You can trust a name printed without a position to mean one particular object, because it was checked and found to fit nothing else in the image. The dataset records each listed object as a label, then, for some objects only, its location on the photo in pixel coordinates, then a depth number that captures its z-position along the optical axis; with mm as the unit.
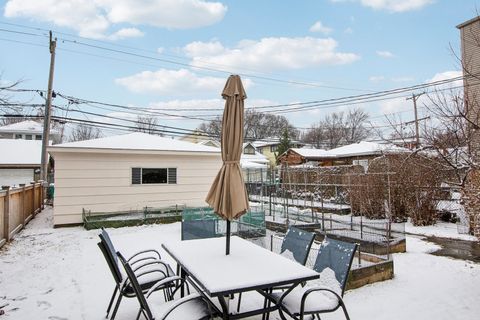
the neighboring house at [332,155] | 21203
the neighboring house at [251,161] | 20711
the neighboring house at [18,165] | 21266
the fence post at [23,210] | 10503
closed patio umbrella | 3602
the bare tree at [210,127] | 44500
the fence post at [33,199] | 12753
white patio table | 2826
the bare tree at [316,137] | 47781
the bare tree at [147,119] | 39019
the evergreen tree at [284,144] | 34750
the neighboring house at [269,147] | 45688
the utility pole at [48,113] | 15617
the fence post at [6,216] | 8070
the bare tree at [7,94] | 9688
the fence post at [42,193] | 15086
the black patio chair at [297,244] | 3915
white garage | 10766
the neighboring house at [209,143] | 33144
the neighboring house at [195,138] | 44234
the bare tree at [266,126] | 47750
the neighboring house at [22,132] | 34156
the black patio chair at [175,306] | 2807
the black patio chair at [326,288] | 3029
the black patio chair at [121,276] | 3441
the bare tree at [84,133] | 44938
